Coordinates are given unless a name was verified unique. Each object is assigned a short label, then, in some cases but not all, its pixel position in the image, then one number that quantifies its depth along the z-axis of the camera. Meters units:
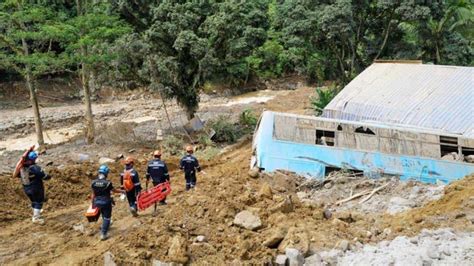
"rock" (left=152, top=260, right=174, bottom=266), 7.88
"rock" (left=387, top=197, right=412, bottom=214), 10.86
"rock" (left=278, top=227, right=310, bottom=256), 8.38
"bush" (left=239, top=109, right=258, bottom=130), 24.75
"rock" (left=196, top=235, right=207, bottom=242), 8.70
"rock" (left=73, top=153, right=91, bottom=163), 18.30
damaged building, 12.90
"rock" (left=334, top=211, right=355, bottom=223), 10.05
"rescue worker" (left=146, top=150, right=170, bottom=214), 11.38
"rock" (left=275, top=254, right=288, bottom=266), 8.09
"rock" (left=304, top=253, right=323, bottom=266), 8.13
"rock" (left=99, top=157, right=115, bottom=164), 17.55
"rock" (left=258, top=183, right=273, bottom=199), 11.11
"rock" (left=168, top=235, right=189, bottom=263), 8.00
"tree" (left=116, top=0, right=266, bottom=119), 20.56
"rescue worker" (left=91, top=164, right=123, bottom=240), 9.54
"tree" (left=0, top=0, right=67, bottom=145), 18.53
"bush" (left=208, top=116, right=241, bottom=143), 22.05
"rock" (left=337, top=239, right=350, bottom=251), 8.51
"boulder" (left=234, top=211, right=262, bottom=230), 9.27
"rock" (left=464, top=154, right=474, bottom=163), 12.77
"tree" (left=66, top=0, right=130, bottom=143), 19.20
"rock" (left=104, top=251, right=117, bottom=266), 7.84
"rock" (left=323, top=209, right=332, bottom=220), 10.22
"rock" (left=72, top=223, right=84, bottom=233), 10.35
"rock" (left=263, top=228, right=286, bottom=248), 8.66
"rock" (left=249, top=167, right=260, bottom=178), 13.49
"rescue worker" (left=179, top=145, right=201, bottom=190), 12.52
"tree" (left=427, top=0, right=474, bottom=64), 22.89
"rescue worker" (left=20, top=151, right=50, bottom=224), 10.47
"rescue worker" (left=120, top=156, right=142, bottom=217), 10.34
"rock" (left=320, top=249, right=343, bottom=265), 8.23
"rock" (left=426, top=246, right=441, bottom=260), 7.86
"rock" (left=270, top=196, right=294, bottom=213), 9.98
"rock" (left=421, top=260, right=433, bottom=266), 7.69
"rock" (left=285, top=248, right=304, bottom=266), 8.05
